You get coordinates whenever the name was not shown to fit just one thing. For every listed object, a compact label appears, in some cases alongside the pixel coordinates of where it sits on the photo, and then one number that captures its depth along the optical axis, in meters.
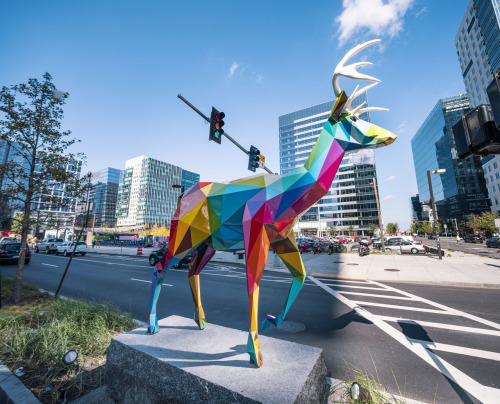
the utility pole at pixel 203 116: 6.04
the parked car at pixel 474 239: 39.88
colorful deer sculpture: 2.68
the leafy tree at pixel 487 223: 40.50
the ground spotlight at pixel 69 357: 2.60
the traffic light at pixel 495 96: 2.14
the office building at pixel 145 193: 104.75
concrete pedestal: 2.04
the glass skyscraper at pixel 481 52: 48.78
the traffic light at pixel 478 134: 2.46
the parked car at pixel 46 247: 25.98
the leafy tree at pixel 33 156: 6.41
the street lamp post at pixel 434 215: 16.61
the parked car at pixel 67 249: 24.09
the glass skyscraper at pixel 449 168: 65.38
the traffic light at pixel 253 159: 8.36
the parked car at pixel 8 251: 15.36
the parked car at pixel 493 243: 26.84
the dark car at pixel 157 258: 15.00
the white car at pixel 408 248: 21.76
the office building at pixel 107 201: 111.88
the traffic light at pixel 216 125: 6.54
